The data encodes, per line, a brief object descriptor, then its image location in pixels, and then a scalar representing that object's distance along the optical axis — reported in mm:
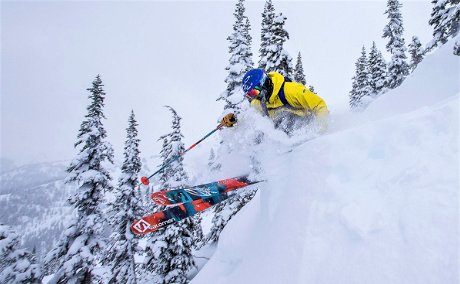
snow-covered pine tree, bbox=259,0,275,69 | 17344
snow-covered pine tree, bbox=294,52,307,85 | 26156
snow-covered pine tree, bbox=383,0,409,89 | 27109
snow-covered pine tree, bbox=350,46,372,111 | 30188
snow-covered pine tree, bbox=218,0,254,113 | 16656
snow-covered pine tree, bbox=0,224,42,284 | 11656
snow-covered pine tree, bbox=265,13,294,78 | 16656
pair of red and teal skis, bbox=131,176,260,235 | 6777
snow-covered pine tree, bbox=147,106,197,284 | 16344
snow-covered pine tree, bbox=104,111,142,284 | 19109
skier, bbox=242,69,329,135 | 6293
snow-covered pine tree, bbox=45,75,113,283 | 14359
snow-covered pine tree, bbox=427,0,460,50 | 11550
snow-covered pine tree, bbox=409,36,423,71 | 31238
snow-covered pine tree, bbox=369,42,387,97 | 28969
